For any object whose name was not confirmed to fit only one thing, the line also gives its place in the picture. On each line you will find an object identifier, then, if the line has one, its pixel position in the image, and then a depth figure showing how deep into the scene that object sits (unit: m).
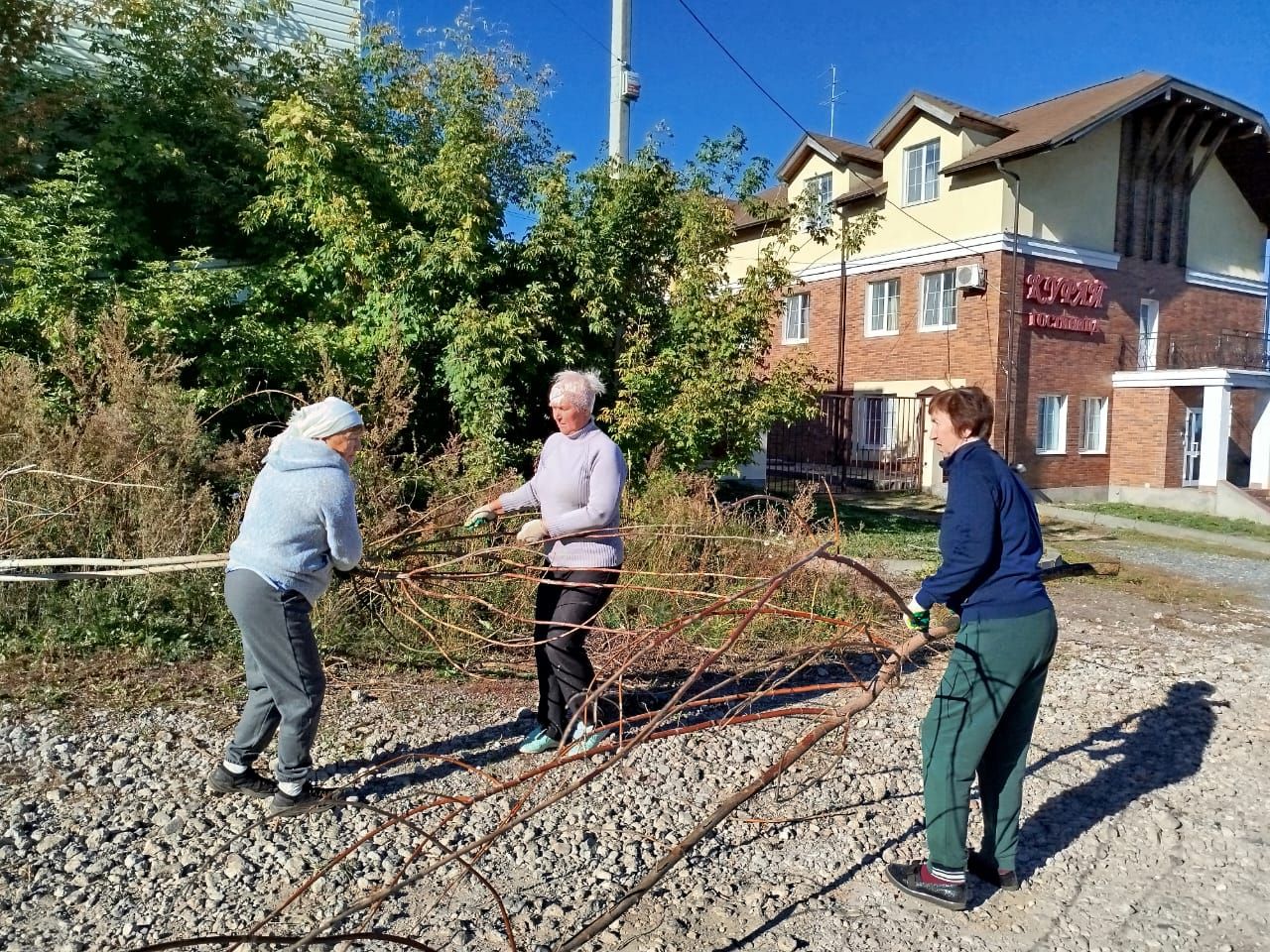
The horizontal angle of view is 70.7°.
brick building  18.92
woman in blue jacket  3.12
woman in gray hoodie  3.51
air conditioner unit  18.34
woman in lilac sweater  4.21
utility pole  11.62
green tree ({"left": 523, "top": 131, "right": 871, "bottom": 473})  9.50
